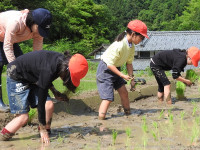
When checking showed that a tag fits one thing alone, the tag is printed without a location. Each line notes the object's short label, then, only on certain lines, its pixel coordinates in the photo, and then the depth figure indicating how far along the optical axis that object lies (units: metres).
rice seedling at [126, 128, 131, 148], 3.25
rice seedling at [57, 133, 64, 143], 3.38
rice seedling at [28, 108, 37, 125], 4.04
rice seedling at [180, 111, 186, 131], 3.89
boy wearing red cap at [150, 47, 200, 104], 5.23
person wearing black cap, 3.67
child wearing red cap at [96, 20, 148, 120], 4.54
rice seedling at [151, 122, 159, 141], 3.29
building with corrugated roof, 31.66
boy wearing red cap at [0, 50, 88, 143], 3.16
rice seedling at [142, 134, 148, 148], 3.05
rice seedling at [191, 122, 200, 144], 3.16
